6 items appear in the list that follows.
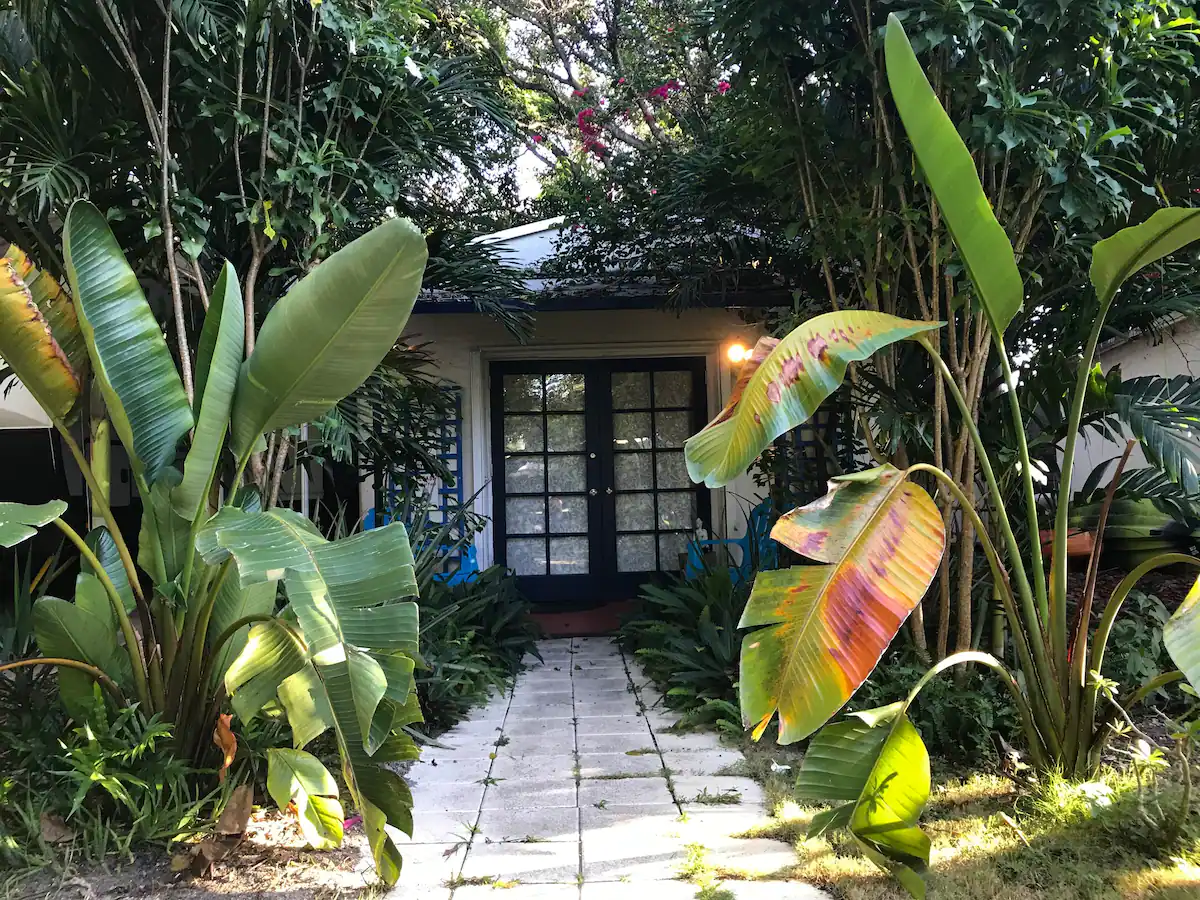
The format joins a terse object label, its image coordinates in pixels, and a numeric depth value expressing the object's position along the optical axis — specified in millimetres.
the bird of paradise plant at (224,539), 1889
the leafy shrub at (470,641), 4090
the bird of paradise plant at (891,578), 1950
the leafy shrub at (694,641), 4164
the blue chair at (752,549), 5637
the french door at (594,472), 6953
